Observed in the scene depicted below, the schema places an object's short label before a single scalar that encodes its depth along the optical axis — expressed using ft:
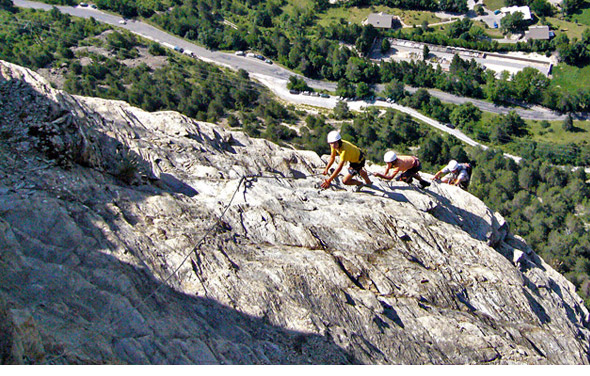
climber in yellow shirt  45.34
